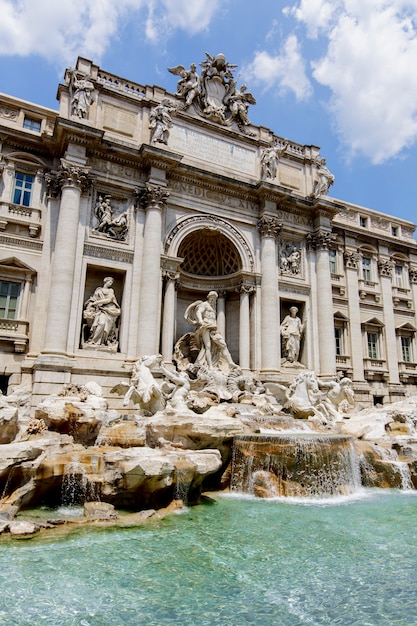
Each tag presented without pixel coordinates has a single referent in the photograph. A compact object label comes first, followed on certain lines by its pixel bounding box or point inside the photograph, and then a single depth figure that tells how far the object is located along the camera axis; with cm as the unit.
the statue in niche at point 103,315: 1588
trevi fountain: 472
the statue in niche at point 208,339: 1725
